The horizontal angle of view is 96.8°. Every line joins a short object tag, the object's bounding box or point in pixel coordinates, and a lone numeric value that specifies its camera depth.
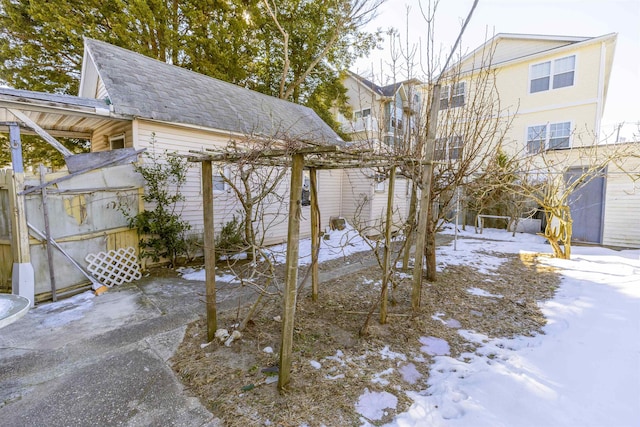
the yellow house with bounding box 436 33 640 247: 8.95
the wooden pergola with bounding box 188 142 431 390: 2.48
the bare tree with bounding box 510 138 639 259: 7.06
